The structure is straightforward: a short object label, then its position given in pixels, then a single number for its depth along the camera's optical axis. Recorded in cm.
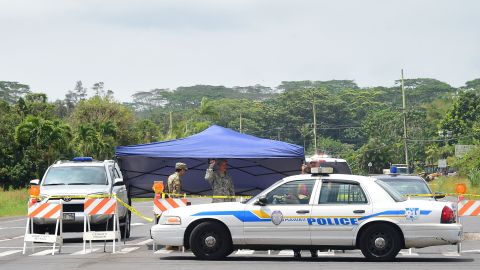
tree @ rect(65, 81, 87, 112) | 16215
